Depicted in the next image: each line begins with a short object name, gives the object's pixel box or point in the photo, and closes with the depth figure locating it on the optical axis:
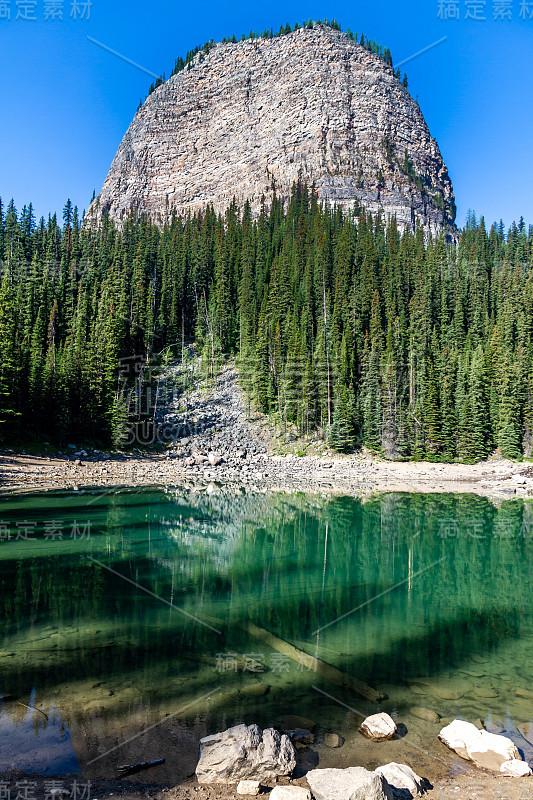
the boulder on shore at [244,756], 5.51
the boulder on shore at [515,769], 5.82
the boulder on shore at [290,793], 4.97
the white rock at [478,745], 6.16
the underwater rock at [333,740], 6.53
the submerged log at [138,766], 5.66
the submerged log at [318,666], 8.17
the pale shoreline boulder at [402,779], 5.35
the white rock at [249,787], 5.29
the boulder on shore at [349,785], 4.91
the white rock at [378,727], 6.68
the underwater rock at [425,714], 7.36
